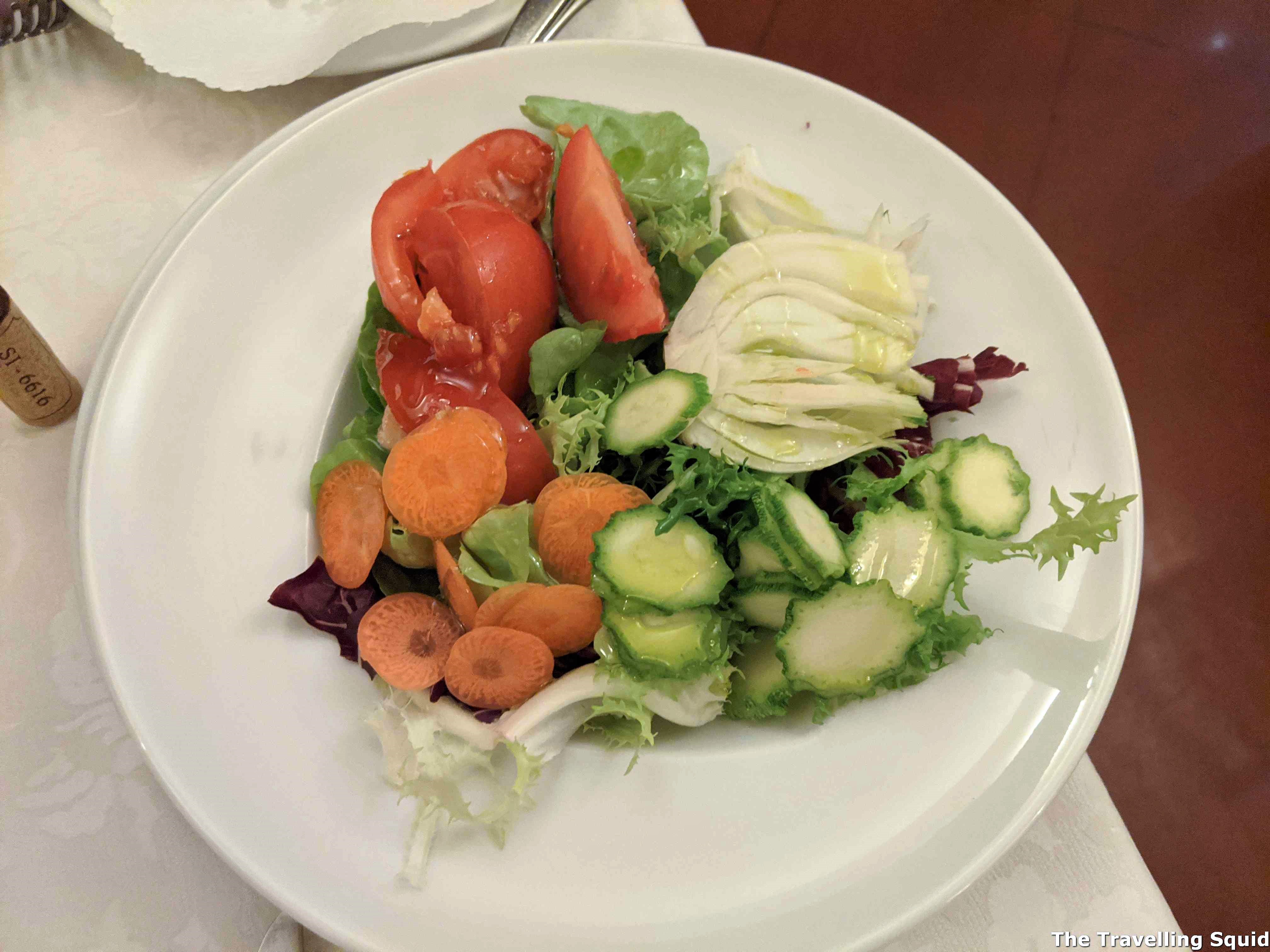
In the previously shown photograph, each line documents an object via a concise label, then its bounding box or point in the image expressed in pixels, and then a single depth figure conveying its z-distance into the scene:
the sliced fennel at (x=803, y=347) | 0.34
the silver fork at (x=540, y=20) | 0.41
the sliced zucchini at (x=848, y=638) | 0.29
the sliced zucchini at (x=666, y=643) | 0.29
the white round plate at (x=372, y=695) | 0.28
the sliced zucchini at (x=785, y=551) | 0.29
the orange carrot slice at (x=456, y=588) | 0.31
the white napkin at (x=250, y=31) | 0.37
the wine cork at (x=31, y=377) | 0.31
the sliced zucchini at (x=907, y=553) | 0.30
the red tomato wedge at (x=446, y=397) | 0.32
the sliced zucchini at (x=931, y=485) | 0.32
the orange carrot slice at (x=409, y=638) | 0.30
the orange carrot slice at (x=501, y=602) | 0.30
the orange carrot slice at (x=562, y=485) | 0.32
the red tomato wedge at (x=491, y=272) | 0.33
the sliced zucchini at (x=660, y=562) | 0.29
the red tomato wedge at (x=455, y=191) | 0.33
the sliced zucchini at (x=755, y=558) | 0.30
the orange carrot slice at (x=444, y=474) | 0.31
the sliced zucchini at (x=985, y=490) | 0.31
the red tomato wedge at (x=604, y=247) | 0.34
